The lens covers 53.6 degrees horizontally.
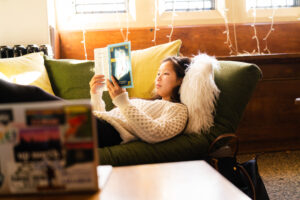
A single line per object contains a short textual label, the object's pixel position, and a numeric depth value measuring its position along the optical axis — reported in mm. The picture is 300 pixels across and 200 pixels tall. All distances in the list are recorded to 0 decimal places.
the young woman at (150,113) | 1281
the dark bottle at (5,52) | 2105
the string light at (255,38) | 2587
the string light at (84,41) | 2475
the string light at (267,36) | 2621
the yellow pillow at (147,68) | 1905
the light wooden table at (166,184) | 648
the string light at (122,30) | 2489
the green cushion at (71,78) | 1932
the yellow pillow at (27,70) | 1776
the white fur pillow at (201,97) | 1399
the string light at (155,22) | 2529
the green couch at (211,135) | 1257
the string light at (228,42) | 2561
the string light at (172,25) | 2527
